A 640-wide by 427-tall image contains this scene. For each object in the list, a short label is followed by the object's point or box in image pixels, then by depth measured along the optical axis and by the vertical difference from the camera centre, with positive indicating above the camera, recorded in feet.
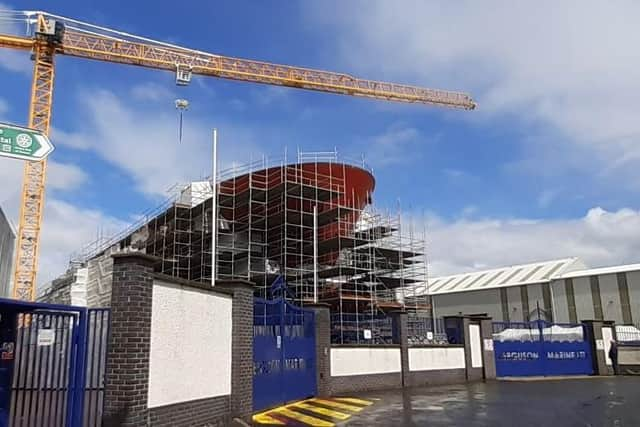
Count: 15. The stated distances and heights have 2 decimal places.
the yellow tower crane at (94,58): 115.34 +63.60
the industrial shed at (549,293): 153.17 +12.08
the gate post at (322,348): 51.47 -0.65
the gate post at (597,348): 79.66 -2.01
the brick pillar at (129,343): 24.90 +0.10
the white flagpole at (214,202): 81.84 +21.90
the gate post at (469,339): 69.26 -0.33
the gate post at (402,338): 61.67 +0.03
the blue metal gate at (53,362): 24.22 -0.65
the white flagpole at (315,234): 90.09 +17.21
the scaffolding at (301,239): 98.12 +18.16
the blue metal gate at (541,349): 74.02 -1.90
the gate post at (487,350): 70.95 -1.68
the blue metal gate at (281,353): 40.32 -0.89
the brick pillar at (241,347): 35.06 -0.29
